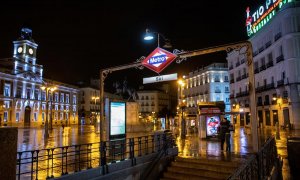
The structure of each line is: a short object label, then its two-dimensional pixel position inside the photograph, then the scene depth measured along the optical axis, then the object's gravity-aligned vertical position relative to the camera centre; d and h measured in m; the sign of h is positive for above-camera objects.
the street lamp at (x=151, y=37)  13.15 +3.89
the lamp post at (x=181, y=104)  24.71 +1.04
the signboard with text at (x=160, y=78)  11.97 +1.70
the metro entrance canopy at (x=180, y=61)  9.79 +2.38
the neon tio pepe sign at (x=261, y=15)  39.69 +16.09
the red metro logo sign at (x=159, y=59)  11.84 +2.50
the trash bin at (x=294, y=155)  10.99 -1.73
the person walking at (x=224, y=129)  14.45 -0.81
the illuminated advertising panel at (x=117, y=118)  12.74 -0.12
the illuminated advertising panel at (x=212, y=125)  22.47 -0.89
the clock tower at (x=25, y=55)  70.06 +16.72
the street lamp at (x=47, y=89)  26.49 +3.87
